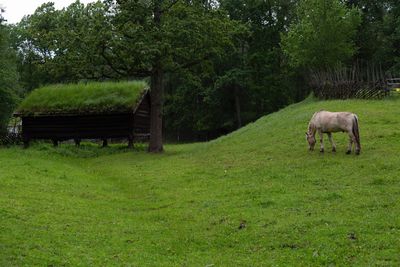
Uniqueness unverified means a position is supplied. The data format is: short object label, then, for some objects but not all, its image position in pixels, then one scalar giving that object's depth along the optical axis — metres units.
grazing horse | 18.31
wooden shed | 36.72
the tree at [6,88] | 44.64
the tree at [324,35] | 42.81
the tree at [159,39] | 28.39
